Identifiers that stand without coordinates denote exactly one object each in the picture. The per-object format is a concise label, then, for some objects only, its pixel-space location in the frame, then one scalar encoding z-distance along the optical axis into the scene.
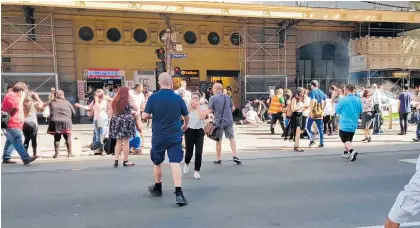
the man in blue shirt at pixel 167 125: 5.69
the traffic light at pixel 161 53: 16.25
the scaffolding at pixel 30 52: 18.30
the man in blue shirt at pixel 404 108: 13.29
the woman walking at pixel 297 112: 10.17
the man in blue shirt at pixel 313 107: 10.55
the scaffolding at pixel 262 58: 21.70
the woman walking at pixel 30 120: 8.93
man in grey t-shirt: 8.27
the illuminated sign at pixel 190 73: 21.56
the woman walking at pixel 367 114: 12.17
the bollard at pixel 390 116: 15.38
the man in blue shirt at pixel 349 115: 9.07
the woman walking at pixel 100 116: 9.93
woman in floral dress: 8.20
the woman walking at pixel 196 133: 7.21
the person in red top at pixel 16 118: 8.36
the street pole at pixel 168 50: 17.52
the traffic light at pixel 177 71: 18.75
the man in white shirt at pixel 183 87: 11.02
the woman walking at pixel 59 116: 9.26
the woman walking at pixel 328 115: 13.51
